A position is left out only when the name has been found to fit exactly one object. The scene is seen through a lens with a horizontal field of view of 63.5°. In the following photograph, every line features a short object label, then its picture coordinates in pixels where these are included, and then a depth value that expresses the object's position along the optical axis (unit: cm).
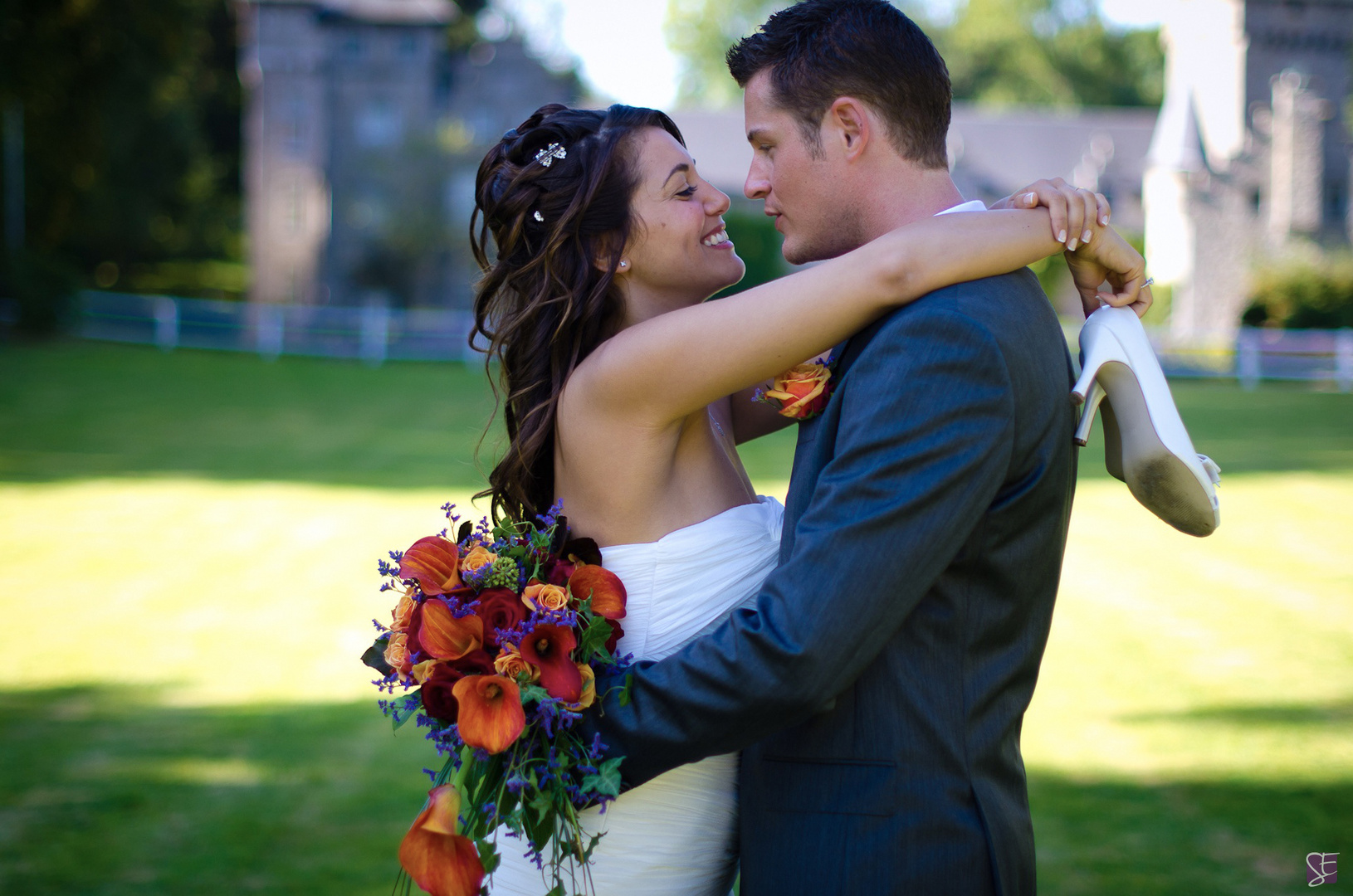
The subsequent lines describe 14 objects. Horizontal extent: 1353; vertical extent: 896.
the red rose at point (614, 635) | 218
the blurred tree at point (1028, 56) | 6550
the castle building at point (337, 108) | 4300
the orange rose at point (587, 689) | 205
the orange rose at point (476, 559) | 223
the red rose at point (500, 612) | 215
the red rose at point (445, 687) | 213
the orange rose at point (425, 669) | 216
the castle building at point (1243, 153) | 4088
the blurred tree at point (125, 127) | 2655
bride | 207
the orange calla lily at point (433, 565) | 224
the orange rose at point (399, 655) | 222
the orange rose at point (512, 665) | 206
